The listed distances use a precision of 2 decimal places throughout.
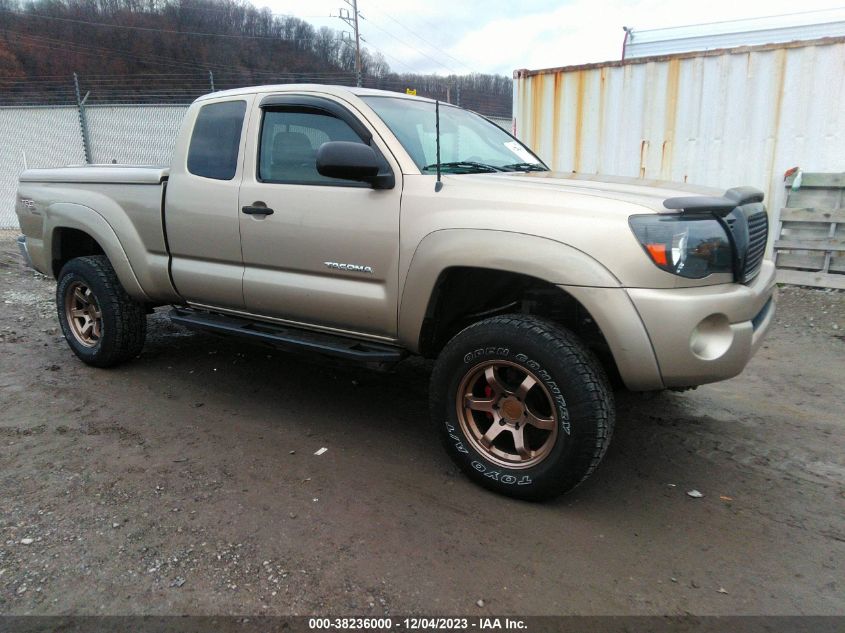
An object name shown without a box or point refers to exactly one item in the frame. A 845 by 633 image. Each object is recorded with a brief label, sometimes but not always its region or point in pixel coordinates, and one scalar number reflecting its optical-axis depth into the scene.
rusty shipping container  6.80
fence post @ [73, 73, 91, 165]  13.33
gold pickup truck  2.60
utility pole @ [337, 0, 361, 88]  30.96
